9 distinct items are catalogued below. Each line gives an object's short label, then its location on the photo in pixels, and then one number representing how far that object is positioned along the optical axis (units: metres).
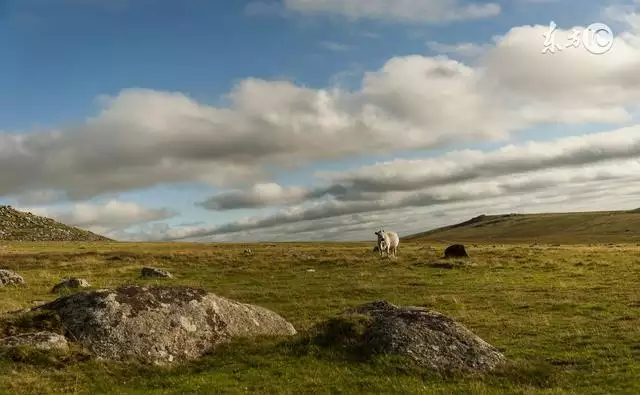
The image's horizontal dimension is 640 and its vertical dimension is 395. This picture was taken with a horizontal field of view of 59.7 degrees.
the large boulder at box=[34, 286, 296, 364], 16.84
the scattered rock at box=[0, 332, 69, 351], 15.92
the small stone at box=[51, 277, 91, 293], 33.81
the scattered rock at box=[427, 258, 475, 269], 45.97
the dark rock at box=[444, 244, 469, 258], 55.27
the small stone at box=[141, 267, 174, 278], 41.03
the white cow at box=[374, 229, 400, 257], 61.22
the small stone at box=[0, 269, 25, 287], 36.44
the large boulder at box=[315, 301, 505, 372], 15.76
